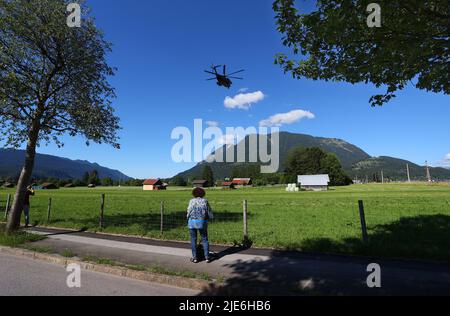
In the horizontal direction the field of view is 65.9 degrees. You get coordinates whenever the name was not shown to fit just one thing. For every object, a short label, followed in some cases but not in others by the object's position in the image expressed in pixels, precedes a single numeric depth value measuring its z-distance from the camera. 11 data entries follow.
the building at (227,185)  140.19
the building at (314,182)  102.25
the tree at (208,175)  178.79
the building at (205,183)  149.38
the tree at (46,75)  13.66
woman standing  8.71
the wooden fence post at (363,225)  9.84
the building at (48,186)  143.69
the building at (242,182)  163.25
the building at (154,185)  134.23
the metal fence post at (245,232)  10.84
